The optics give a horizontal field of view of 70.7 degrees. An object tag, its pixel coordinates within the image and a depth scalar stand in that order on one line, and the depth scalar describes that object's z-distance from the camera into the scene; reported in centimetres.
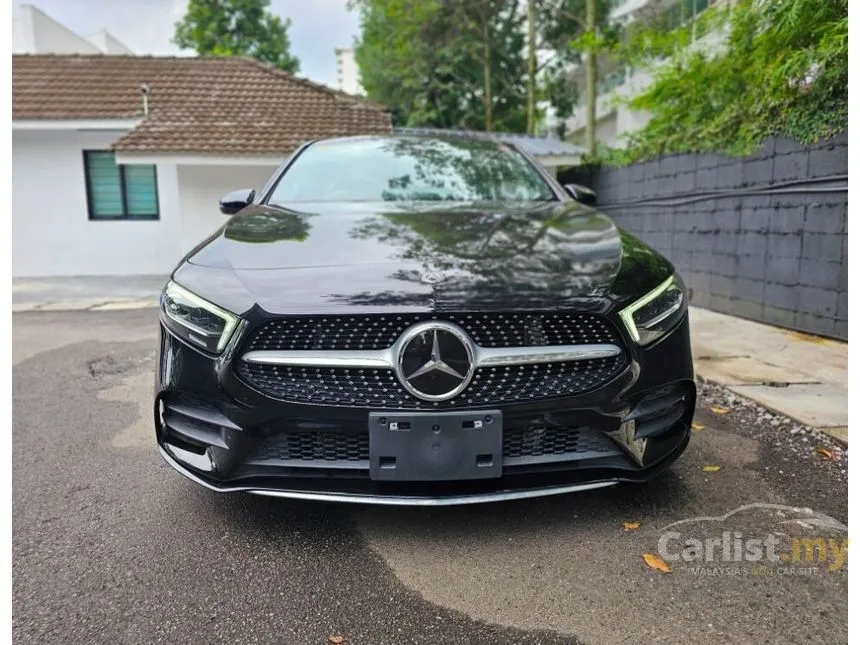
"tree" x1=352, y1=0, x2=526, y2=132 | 1659
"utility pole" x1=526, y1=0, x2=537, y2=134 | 1441
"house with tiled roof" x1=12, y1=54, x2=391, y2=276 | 955
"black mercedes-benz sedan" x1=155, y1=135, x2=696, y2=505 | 173
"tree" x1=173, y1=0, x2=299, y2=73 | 2641
